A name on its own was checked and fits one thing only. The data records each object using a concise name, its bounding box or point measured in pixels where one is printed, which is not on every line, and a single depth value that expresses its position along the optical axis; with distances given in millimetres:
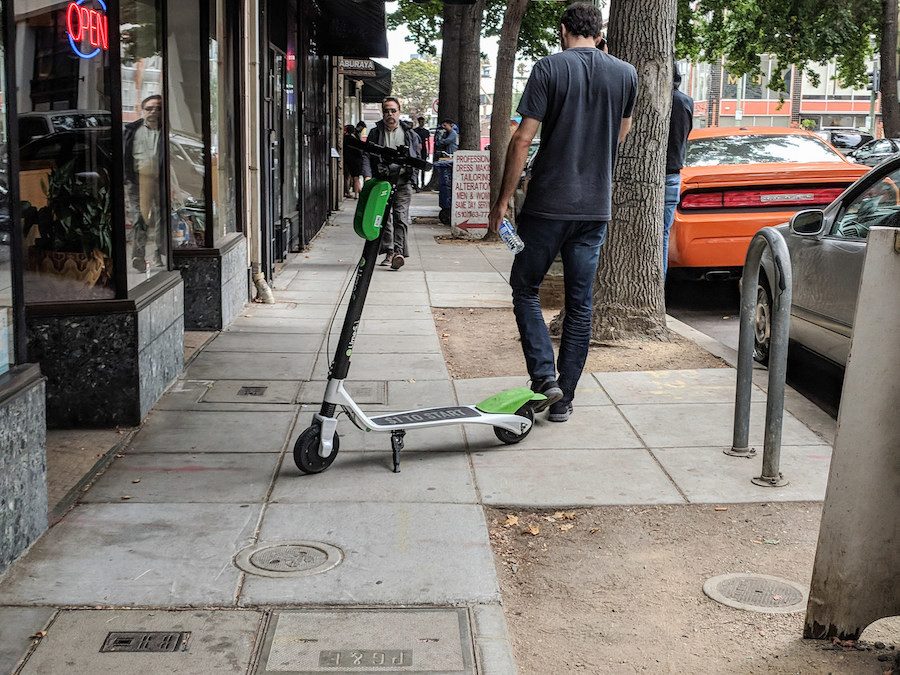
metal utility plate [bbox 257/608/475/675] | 3125
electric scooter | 4668
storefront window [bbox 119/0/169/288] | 6074
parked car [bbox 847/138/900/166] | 28802
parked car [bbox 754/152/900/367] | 6266
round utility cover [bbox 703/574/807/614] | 3629
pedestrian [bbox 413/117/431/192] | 31717
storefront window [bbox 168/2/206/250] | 7891
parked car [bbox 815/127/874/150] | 42656
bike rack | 4762
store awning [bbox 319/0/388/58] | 15578
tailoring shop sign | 16984
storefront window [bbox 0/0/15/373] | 3791
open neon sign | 5402
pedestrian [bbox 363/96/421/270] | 12594
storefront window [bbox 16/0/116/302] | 5391
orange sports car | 9812
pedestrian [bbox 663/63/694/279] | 8602
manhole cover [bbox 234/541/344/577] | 3801
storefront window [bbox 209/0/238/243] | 8582
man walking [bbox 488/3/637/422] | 5500
